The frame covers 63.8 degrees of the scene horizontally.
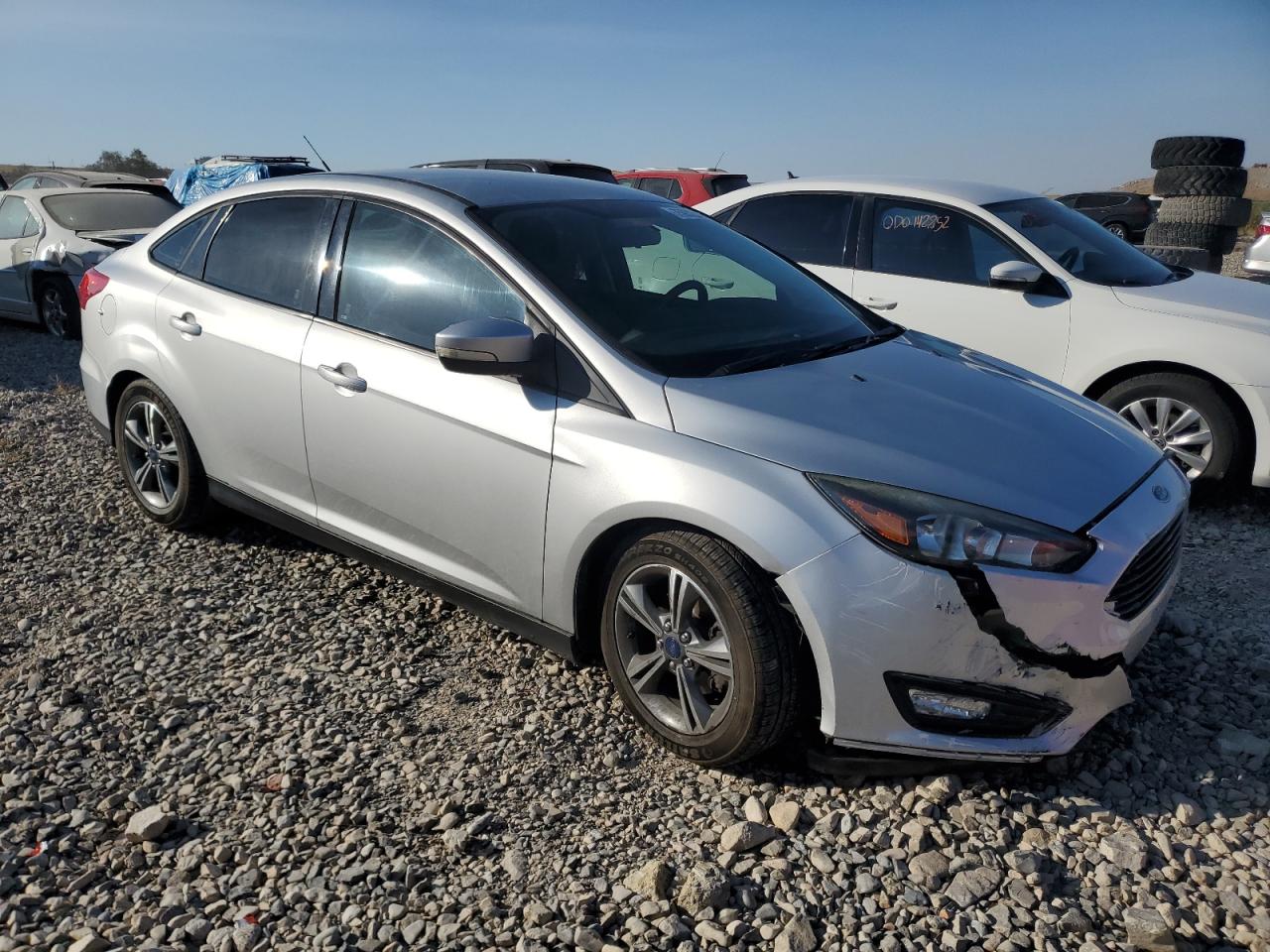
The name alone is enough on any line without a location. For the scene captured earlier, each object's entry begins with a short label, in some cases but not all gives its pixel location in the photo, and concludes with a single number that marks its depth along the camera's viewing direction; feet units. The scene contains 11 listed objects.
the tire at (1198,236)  35.79
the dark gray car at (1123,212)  69.72
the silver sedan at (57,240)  32.35
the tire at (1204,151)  36.86
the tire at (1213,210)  35.55
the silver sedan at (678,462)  8.68
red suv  47.01
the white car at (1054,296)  16.65
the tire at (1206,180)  36.47
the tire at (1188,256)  31.48
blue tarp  49.80
